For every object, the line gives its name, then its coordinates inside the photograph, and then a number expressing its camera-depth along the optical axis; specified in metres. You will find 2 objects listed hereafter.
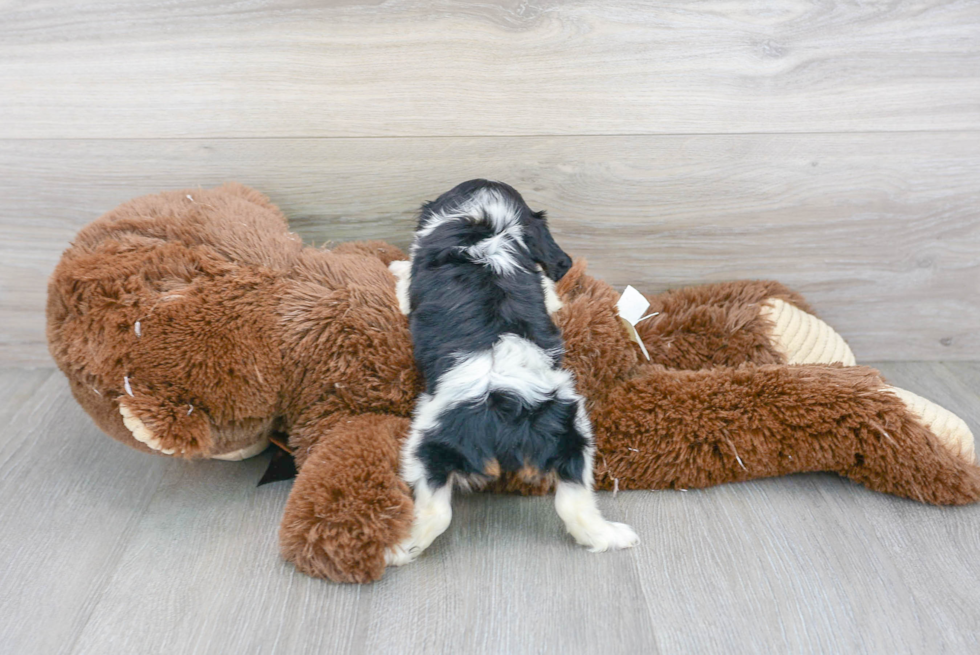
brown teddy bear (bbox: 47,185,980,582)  1.17
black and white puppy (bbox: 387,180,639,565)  1.10
